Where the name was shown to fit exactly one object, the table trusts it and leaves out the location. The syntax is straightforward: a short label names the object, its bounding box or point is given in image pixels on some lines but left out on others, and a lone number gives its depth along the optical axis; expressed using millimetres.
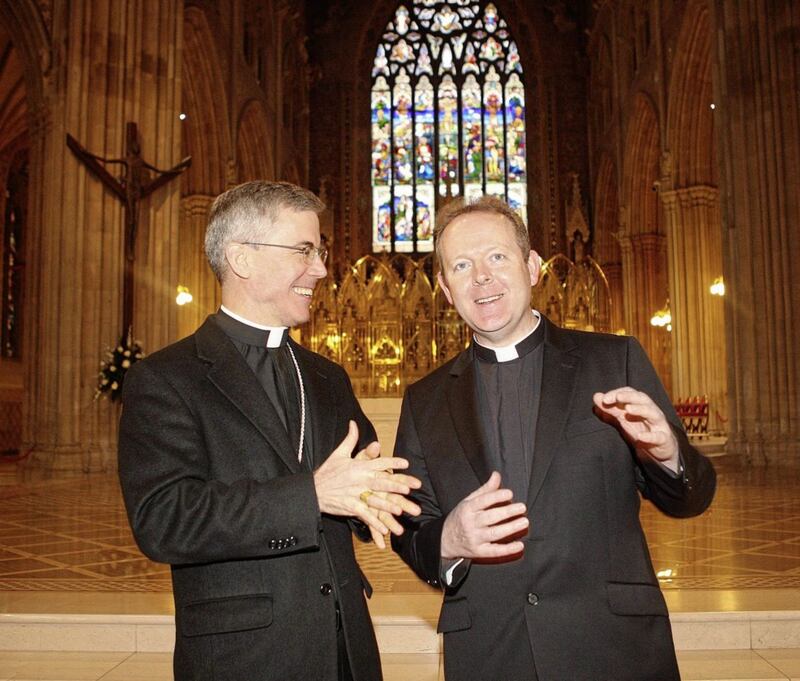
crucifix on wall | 9445
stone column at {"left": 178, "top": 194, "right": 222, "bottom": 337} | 15461
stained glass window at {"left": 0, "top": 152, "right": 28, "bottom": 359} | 17172
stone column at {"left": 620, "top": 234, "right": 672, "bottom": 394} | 19078
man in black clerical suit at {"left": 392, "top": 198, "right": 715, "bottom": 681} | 1608
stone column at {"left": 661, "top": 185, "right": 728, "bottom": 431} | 15430
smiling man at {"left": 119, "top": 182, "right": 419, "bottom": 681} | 1551
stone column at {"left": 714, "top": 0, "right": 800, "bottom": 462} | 10172
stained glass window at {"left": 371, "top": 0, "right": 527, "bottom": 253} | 22922
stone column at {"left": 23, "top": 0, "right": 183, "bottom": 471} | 9367
